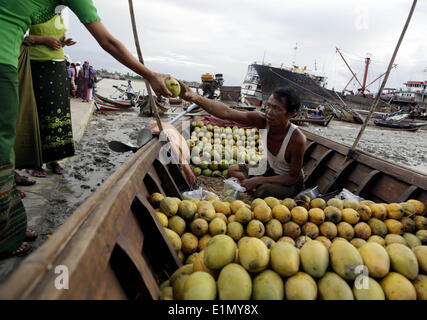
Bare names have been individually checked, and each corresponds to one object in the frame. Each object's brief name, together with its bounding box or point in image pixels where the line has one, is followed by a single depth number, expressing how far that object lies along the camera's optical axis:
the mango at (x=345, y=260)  1.34
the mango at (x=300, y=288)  1.22
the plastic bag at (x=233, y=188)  3.30
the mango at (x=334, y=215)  2.11
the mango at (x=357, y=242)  1.96
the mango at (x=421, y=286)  1.39
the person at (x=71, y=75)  14.96
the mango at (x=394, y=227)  2.08
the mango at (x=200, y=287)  1.21
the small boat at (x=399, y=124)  20.90
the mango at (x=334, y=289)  1.25
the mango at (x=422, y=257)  1.50
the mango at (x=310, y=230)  2.05
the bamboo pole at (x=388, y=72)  3.04
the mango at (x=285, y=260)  1.32
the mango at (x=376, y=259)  1.40
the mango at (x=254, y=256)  1.32
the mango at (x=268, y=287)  1.22
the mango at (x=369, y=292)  1.28
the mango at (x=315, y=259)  1.34
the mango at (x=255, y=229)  1.92
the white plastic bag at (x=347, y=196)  2.83
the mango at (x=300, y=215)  2.10
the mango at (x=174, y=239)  1.86
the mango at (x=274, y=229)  2.00
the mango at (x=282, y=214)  2.09
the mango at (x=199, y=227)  2.01
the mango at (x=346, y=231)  2.04
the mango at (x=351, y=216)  2.12
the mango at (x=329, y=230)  2.04
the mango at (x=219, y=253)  1.38
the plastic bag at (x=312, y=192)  2.95
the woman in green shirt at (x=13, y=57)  1.76
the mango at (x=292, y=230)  2.04
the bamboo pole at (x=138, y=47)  2.40
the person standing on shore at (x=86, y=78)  14.24
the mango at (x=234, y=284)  1.21
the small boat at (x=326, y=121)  15.96
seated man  3.18
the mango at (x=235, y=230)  1.95
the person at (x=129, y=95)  19.28
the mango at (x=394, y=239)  1.91
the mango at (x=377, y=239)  1.94
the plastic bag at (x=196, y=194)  2.77
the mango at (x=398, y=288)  1.33
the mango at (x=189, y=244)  1.93
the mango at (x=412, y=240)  1.92
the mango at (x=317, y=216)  2.10
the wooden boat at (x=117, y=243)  0.76
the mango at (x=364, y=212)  2.16
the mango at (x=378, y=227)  2.08
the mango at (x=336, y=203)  2.29
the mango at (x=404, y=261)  1.43
